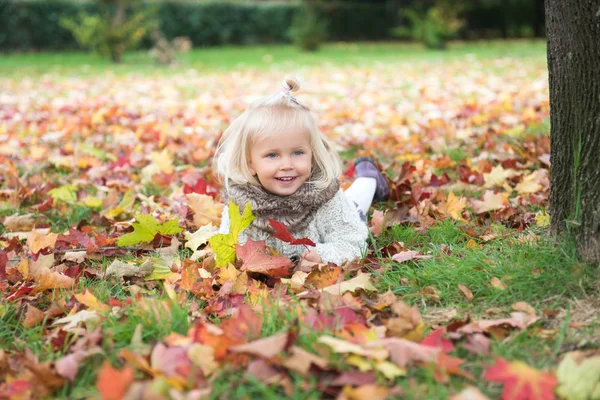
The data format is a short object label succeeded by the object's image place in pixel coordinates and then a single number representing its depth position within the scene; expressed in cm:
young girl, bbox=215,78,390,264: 248
